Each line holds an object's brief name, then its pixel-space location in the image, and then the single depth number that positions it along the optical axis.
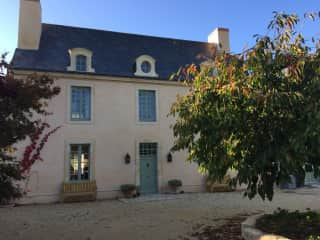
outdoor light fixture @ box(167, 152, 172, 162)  12.38
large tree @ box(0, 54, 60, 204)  4.31
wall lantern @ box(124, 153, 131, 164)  11.75
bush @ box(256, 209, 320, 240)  4.19
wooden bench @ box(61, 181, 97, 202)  10.49
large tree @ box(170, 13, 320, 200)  4.14
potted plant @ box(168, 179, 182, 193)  12.10
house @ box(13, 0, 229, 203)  11.02
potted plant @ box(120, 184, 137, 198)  11.30
